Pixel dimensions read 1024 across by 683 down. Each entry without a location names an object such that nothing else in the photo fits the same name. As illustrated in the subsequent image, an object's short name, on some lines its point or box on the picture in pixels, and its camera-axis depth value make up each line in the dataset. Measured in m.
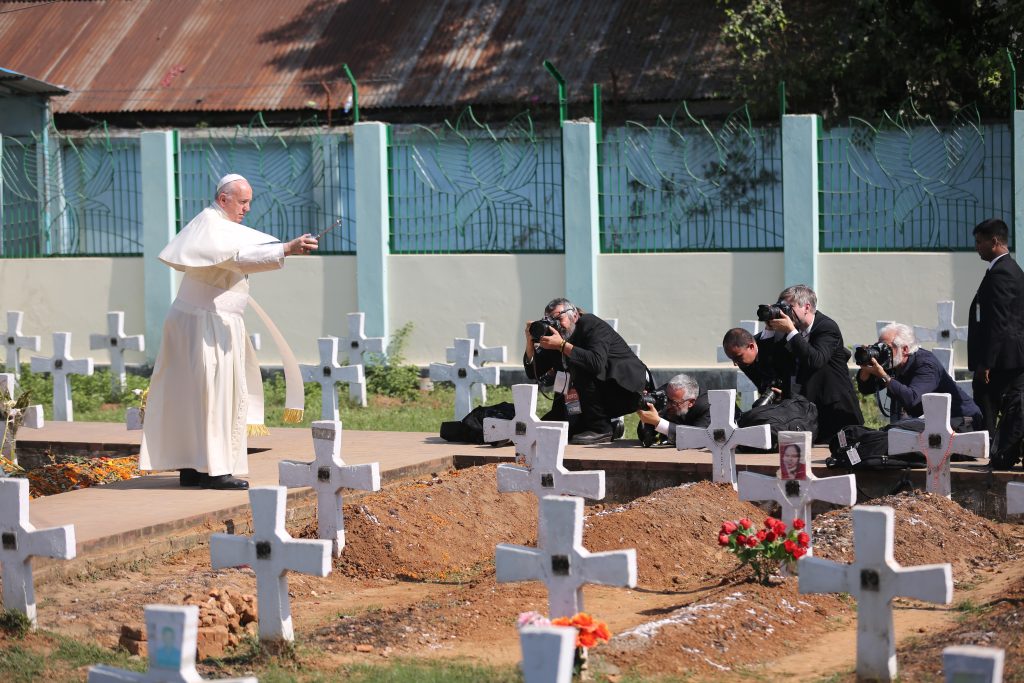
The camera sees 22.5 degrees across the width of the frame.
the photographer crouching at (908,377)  15.37
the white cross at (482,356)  21.27
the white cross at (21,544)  10.56
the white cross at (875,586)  8.94
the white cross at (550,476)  12.41
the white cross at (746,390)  20.82
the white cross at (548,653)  7.11
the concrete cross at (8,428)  16.67
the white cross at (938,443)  13.83
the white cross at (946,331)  21.34
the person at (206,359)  14.58
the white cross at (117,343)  24.26
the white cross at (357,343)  23.33
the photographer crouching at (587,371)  17.32
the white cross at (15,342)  24.43
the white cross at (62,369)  21.87
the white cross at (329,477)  12.93
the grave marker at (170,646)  7.25
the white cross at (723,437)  14.67
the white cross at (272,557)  9.87
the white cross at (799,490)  12.23
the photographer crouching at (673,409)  16.36
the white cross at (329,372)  21.58
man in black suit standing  15.64
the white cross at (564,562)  9.28
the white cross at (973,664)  6.52
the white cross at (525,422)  15.06
